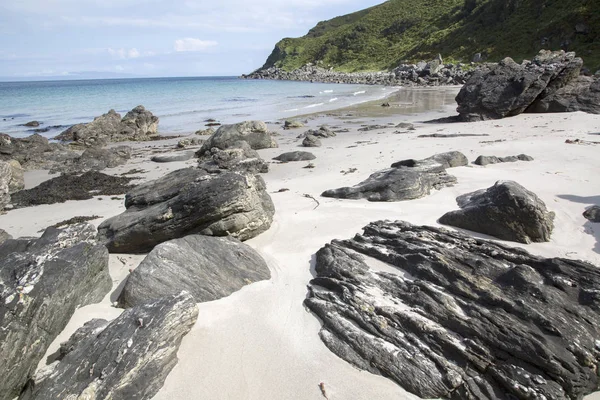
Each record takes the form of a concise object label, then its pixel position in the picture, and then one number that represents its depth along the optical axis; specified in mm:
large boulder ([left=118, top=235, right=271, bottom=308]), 4949
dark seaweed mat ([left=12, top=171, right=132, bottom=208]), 11180
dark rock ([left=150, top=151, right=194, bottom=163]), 15750
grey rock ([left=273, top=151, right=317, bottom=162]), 14477
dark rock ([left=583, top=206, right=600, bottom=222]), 6660
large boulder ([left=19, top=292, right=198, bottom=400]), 3400
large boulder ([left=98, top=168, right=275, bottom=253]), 6371
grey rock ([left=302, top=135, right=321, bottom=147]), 16922
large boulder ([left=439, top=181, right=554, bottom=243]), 6090
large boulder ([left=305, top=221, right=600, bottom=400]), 3455
